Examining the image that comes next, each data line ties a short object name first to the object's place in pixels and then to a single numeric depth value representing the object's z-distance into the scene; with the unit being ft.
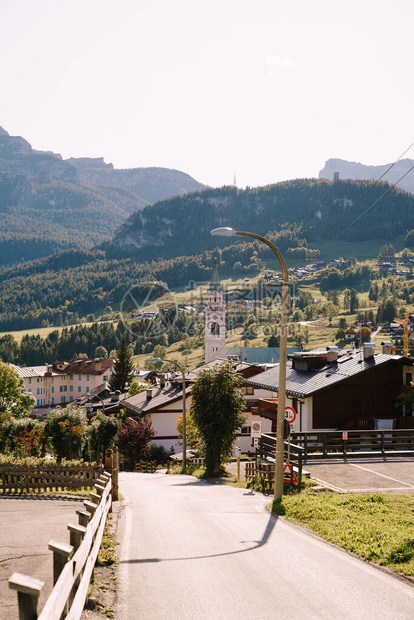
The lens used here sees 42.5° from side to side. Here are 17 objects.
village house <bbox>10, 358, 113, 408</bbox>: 484.74
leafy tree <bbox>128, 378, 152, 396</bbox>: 280.51
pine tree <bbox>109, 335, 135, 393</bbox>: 372.17
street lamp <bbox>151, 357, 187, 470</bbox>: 112.78
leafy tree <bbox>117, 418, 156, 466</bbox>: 153.07
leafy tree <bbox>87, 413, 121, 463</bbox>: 162.91
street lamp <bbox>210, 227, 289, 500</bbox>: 50.96
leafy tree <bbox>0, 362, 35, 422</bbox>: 226.38
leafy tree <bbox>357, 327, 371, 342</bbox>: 545.07
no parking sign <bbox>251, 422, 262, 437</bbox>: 76.49
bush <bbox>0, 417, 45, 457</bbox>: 149.94
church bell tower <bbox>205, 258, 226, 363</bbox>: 385.29
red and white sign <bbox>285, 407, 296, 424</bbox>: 57.52
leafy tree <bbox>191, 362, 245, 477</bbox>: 90.17
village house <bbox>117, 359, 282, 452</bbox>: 177.37
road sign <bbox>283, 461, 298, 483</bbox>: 58.03
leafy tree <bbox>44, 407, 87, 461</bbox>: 123.44
